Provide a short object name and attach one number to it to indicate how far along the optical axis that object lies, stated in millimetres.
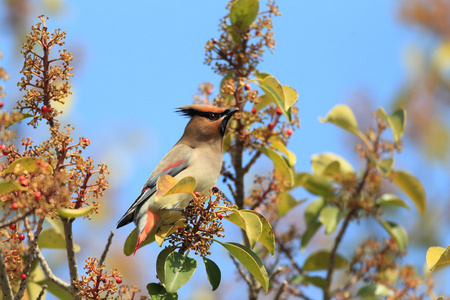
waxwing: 6152
